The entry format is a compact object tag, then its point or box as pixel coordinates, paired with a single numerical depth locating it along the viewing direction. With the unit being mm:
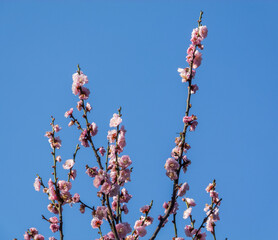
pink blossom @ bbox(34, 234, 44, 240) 5298
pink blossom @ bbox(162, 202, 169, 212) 5105
